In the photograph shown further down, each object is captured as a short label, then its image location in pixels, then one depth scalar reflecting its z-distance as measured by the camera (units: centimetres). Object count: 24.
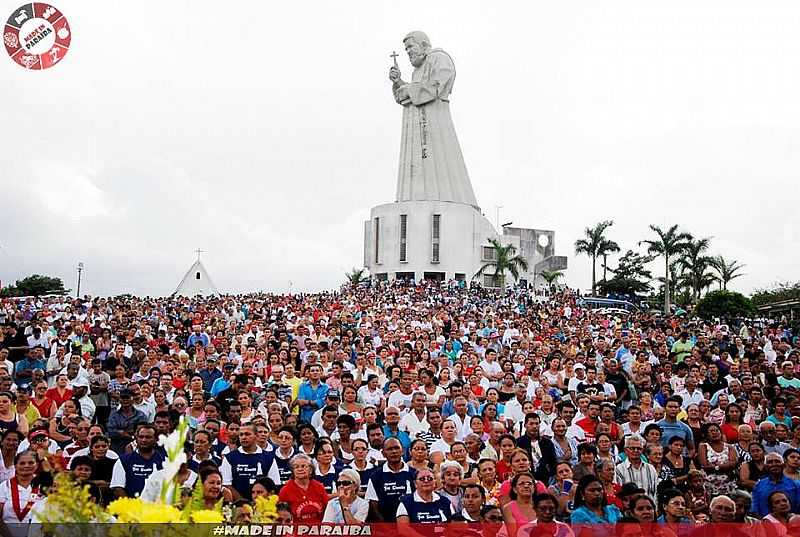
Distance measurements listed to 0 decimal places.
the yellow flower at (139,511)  241
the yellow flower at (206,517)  249
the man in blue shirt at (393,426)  960
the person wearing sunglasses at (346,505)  709
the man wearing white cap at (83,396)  1063
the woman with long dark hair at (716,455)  973
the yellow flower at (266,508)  271
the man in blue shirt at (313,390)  1135
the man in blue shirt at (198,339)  1683
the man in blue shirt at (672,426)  1005
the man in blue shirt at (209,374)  1269
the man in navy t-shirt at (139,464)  762
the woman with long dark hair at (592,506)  720
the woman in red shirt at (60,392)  1070
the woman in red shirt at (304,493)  713
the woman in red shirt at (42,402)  1040
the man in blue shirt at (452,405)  1073
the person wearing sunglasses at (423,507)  696
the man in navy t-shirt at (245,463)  788
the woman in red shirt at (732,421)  1047
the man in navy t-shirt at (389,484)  733
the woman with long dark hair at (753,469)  905
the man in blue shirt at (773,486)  815
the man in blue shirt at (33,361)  1320
